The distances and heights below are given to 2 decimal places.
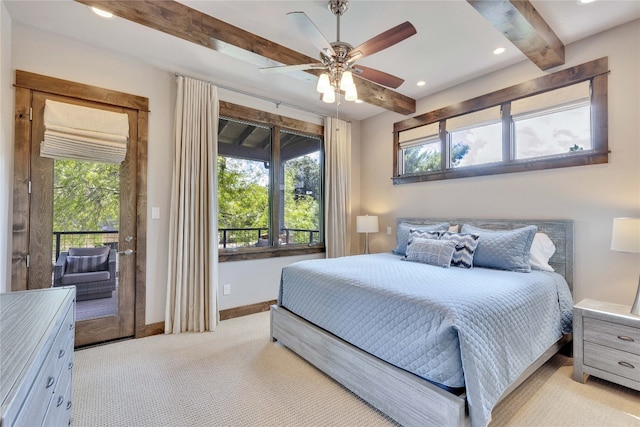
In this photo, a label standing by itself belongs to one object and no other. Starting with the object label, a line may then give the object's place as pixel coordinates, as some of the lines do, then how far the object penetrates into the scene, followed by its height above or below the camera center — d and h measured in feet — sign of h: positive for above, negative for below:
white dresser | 2.47 -1.40
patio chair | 8.70 -1.66
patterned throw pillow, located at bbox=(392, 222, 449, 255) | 11.51 -0.41
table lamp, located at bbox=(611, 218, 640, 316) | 6.84 -0.39
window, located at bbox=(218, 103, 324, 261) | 12.10 +1.50
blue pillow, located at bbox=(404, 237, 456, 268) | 9.19 -1.05
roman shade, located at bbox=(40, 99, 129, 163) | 8.31 +2.53
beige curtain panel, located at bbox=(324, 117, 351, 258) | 14.57 +1.61
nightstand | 6.51 -2.88
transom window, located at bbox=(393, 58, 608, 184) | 8.79 +3.33
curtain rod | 11.18 +5.21
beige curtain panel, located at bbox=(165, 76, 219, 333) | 10.29 +0.15
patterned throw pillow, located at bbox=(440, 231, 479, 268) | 9.12 -0.94
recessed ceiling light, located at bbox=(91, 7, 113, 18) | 6.68 +4.87
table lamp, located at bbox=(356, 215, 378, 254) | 14.38 -0.23
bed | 5.01 -2.25
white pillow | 8.99 -0.98
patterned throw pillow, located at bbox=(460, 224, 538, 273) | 8.58 -0.89
